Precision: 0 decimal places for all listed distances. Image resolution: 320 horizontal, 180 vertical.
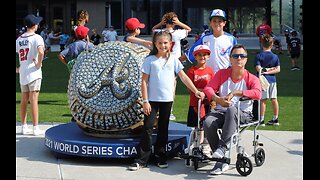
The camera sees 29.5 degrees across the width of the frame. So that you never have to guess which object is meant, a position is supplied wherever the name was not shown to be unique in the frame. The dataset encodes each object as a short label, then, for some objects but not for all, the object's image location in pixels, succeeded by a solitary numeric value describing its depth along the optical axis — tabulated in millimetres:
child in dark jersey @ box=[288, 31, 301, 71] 23356
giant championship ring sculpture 7805
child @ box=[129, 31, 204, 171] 7398
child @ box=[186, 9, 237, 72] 8375
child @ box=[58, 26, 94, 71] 10047
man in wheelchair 7203
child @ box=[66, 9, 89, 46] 10523
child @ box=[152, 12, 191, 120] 10570
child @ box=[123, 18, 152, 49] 9914
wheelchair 7133
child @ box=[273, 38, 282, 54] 34312
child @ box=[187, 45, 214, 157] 7977
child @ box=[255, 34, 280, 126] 10602
